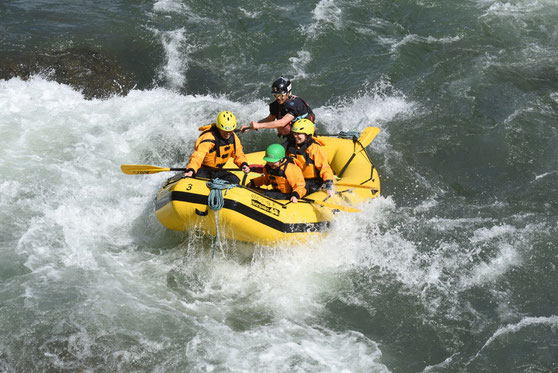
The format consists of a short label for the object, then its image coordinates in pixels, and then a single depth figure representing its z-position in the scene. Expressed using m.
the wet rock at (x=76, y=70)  23.77
